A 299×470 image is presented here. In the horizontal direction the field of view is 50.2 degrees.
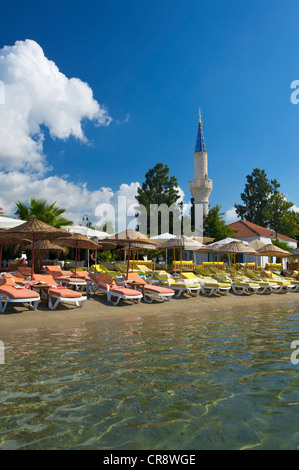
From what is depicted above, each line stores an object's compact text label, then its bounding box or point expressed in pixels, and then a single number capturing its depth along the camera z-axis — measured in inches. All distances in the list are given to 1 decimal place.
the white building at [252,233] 1307.8
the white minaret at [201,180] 1605.6
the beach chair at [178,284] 489.4
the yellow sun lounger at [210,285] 523.2
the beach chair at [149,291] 430.9
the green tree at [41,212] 674.8
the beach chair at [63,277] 433.7
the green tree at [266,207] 1845.5
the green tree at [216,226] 1190.3
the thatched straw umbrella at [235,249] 622.4
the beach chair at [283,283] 634.5
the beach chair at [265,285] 599.6
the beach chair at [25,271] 452.8
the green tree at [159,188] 1446.9
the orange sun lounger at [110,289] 395.8
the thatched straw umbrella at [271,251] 718.3
